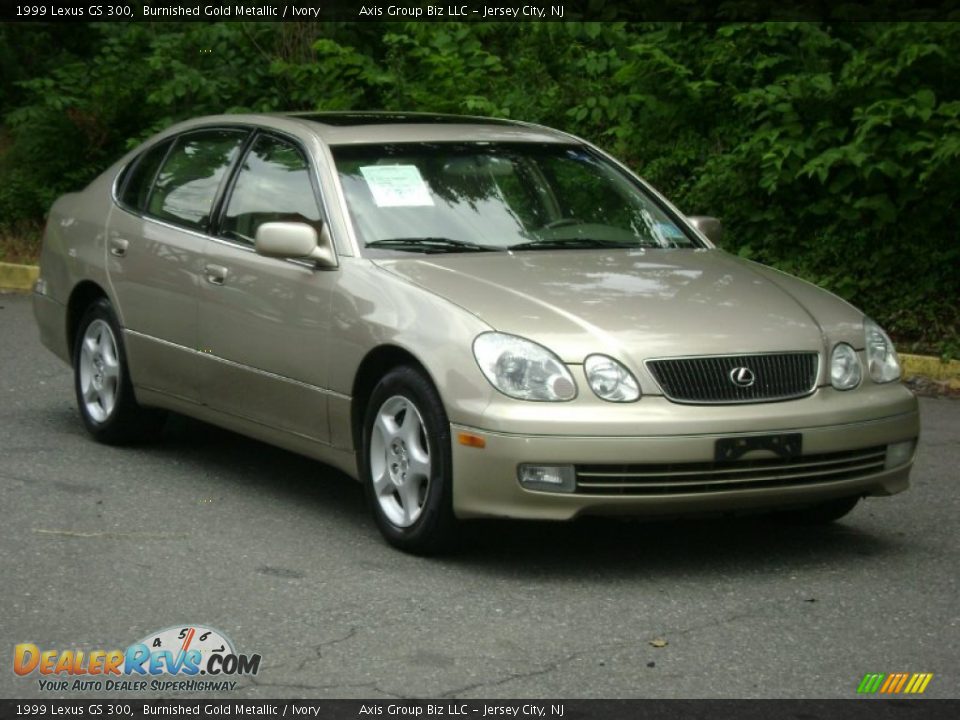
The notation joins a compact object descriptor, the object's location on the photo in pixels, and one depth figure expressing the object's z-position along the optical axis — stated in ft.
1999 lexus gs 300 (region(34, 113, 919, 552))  19.86
